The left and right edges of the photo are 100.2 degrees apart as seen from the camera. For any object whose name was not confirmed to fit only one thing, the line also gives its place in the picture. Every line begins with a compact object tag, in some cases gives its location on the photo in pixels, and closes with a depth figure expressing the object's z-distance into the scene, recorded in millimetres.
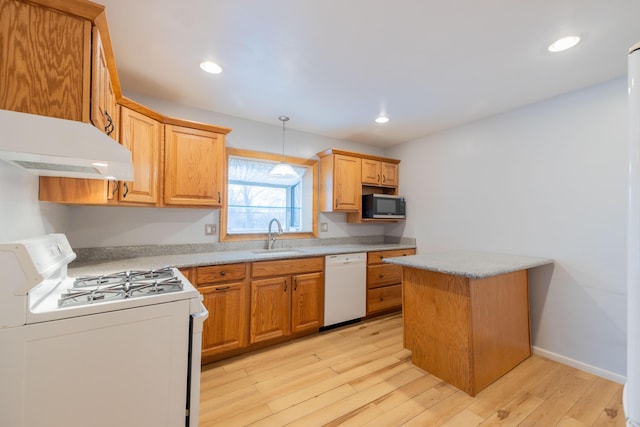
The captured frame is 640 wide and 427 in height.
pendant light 2838
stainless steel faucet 3107
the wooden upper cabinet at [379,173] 3646
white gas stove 979
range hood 918
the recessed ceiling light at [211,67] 1970
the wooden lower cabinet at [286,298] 2516
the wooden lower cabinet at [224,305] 2232
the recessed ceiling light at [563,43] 1680
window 3029
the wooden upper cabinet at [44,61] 1016
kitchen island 1926
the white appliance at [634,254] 673
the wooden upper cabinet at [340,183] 3389
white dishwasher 2952
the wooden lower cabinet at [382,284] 3277
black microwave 3541
